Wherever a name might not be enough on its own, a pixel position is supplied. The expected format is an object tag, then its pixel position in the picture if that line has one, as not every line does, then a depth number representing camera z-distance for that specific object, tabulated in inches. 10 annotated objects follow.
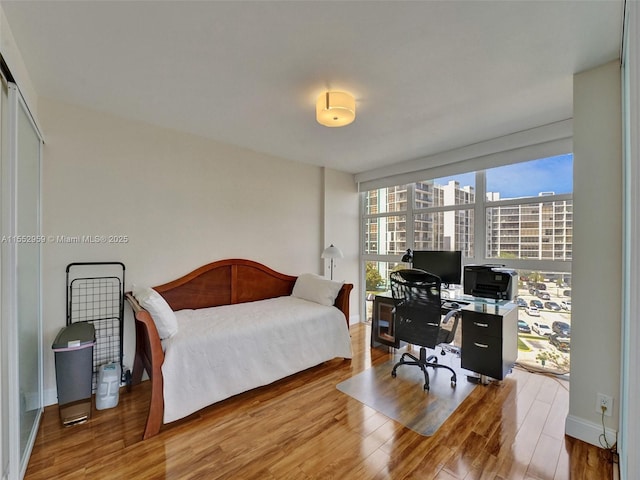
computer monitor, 126.0
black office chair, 100.4
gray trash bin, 79.9
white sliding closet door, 57.2
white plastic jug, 87.9
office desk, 99.0
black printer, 110.7
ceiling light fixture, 80.8
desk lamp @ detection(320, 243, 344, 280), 150.6
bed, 79.9
